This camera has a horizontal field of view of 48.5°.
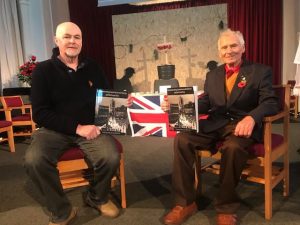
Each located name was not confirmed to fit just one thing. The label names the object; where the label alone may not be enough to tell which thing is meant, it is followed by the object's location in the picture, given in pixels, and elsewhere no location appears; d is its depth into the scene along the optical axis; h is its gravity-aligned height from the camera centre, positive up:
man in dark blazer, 1.97 -0.42
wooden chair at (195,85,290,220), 2.00 -0.64
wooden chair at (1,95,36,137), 4.43 -0.63
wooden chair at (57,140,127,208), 2.12 -0.69
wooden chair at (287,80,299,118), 5.28 -0.78
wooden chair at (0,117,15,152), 4.04 -0.72
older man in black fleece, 2.01 -0.38
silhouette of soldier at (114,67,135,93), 6.68 -0.32
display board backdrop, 6.11 +0.40
